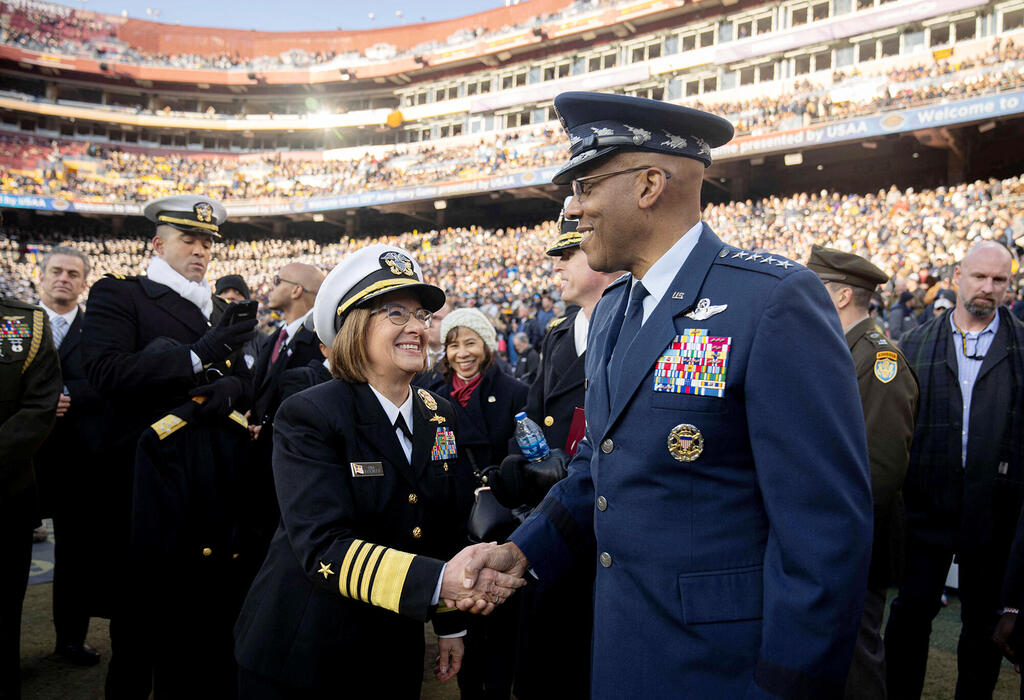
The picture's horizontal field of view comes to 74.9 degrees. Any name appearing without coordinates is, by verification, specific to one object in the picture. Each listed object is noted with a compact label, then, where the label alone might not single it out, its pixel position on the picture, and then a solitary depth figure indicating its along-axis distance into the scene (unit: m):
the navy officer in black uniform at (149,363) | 3.05
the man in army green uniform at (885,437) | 3.00
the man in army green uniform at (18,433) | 3.20
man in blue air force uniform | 1.41
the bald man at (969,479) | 3.38
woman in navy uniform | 2.02
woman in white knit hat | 3.58
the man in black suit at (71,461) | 3.90
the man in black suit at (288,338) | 4.48
